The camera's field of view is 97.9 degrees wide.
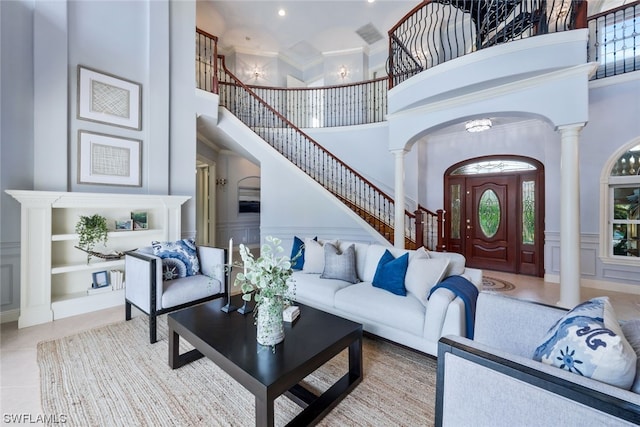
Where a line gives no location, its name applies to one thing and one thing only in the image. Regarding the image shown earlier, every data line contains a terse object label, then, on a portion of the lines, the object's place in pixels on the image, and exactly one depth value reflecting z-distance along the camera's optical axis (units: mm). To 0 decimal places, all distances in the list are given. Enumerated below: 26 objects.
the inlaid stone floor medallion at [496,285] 4348
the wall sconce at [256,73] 7826
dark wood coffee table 1365
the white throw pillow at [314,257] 3192
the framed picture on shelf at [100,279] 3385
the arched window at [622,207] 4031
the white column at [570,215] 3148
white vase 1619
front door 5402
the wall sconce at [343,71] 7629
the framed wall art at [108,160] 3352
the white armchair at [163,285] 2525
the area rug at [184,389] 1623
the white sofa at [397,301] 2018
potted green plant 3182
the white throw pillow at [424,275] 2324
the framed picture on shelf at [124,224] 3637
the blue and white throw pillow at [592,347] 856
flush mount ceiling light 4488
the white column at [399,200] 4457
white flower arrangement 1578
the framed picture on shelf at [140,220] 3812
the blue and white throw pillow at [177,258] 2921
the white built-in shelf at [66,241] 2822
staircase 5734
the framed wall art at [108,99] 3337
